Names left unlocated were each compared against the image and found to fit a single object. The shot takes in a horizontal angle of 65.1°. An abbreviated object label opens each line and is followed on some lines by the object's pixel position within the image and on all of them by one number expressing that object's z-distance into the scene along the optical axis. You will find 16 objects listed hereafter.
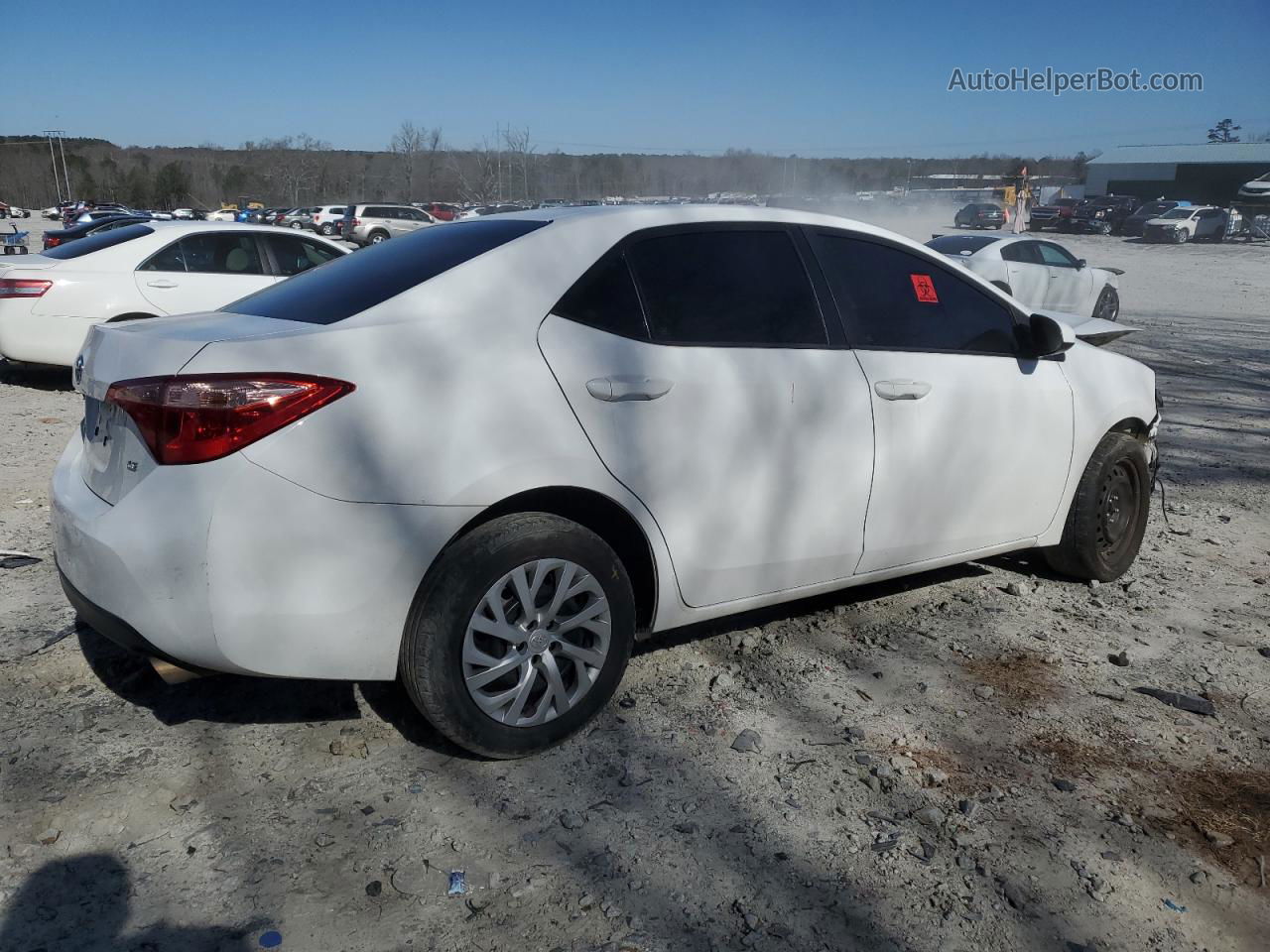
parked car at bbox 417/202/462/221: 51.98
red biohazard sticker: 3.87
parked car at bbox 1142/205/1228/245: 40.22
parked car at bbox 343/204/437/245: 40.28
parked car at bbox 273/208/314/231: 53.81
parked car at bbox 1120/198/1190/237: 42.81
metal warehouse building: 61.19
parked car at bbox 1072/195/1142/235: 45.96
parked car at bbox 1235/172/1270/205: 46.47
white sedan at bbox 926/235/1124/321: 14.79
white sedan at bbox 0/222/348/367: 8.37
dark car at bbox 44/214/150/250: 19.64
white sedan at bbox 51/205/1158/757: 2.54
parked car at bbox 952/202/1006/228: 40.00
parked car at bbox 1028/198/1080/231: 47.09
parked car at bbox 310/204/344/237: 50.06
